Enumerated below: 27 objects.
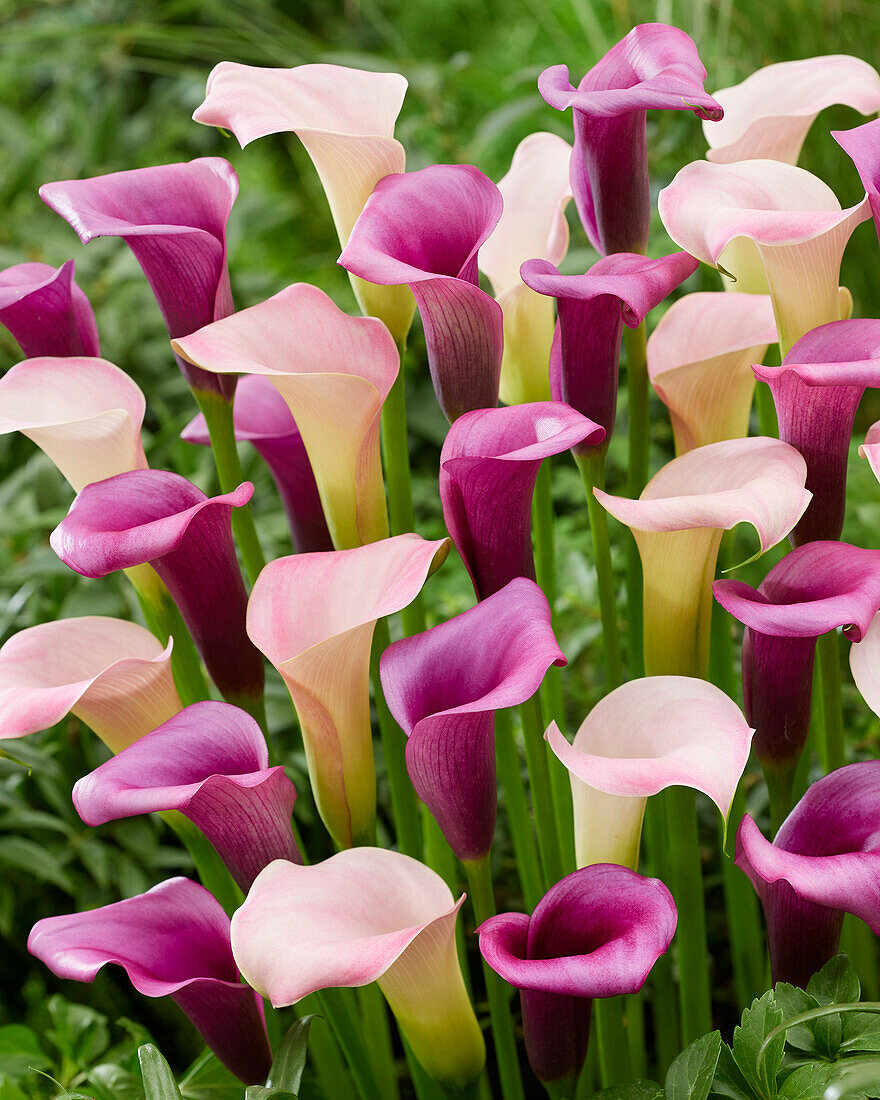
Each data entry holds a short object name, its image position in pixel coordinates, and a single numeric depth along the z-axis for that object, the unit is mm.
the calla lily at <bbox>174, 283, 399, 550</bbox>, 1895
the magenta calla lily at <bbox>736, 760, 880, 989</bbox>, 1814
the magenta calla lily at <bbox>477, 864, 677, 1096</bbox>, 1800
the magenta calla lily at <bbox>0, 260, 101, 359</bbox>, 1942
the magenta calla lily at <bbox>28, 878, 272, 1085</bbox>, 1865
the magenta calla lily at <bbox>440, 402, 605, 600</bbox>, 1857
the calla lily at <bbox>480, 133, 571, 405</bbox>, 1987
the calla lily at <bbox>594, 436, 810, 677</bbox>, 1837
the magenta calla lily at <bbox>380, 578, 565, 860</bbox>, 1839
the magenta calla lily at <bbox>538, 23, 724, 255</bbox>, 1864
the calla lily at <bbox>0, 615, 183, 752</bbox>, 1894
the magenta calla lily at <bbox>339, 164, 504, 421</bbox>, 1882
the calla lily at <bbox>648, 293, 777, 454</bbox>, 1953
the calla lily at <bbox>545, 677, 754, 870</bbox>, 1814
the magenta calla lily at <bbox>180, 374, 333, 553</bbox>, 1988
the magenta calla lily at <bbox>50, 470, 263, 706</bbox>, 1846
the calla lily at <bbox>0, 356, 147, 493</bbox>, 1919
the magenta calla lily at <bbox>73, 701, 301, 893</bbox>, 1837
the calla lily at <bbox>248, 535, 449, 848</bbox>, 1864
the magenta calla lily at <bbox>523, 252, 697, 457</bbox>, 1857
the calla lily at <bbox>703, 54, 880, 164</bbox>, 1958
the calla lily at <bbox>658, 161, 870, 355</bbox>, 1847
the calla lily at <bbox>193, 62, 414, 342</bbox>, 1894
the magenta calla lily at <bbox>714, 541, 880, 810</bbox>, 1837
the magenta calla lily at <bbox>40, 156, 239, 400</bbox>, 1901
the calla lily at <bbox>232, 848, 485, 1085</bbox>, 1802
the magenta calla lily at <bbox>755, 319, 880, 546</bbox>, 1870
